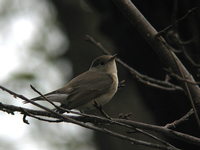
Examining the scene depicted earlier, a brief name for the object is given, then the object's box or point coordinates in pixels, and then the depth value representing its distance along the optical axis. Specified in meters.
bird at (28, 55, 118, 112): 9.33
